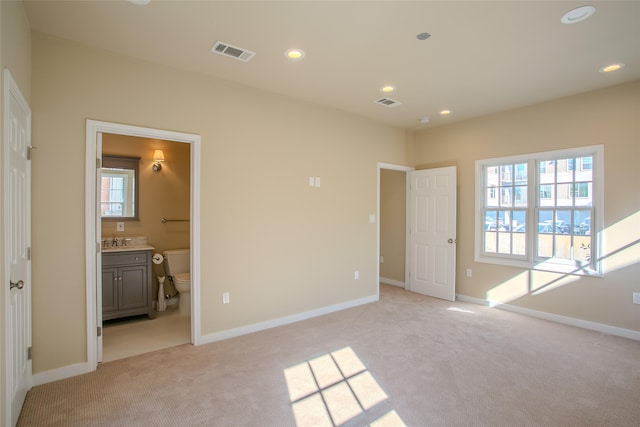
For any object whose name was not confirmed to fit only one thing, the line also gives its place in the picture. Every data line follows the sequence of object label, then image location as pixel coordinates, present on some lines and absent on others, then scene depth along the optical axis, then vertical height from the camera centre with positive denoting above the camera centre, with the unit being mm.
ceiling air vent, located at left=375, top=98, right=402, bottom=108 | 4052 +1429
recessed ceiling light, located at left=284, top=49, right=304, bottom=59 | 2805 +1420
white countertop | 3801 -478
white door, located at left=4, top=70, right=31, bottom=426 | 1810 -225
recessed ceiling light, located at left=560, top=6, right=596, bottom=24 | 2212 +1428
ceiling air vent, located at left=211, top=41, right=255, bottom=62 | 2729 +1427
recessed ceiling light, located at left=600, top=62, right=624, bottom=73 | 3068 +1434
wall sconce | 4484 +728
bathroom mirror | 4199 +309
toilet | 4139 -859
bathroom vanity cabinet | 3736 -903
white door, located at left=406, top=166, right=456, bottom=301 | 4941 -338
